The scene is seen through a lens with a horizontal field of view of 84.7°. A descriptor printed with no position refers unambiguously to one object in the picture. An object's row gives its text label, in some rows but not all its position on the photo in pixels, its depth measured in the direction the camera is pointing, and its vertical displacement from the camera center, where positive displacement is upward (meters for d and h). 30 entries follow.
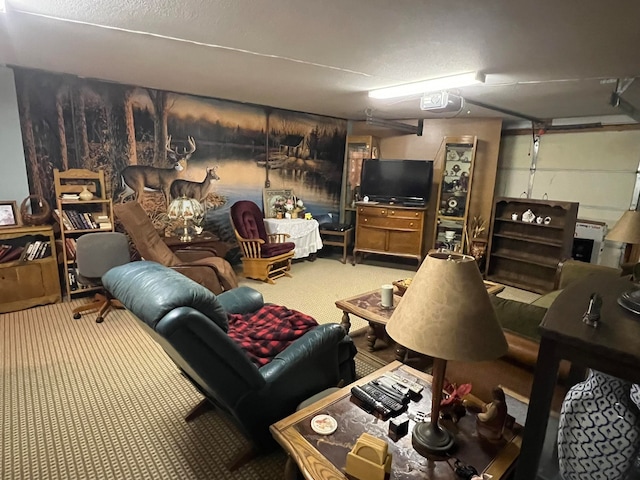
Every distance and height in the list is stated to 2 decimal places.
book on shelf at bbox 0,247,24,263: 3.33 -0.87
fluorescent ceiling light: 2.94 +0.85
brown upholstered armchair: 3.46 -0.89
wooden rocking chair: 4.53 -0.98
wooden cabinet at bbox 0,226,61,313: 3.36 -1.06
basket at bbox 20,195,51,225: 3.48 -0.48
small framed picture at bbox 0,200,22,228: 3.42 -0.50
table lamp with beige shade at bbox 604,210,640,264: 2.77 -0.34
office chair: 3.24 -0.87
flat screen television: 5.32 -0.06
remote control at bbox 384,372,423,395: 1.53 -0.91
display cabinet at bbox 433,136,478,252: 5.14 -0.22
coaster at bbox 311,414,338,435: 1.31 -0.94
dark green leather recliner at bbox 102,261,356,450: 1.35 -0.82
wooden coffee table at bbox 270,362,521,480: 1.15 -0.94
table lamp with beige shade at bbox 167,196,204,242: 4.21 -0.50
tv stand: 5.23 -0.81
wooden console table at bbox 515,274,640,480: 0.72 -0.35
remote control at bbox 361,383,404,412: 1.42 -0.91
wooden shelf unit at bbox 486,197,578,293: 4.35 -0.75
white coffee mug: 2.78 -0.93
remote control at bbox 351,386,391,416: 1.40 -0.91
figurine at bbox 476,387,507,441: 1.29 -0.87
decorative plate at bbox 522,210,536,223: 4.64 -0.45
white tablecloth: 5.14 -0.85
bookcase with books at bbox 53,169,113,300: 3.59 -0.51
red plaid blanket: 1.97 -0.97
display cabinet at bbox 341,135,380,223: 5.86 +0.29
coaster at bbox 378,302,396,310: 2.77 -1.02
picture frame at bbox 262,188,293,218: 5.43 -0.40
